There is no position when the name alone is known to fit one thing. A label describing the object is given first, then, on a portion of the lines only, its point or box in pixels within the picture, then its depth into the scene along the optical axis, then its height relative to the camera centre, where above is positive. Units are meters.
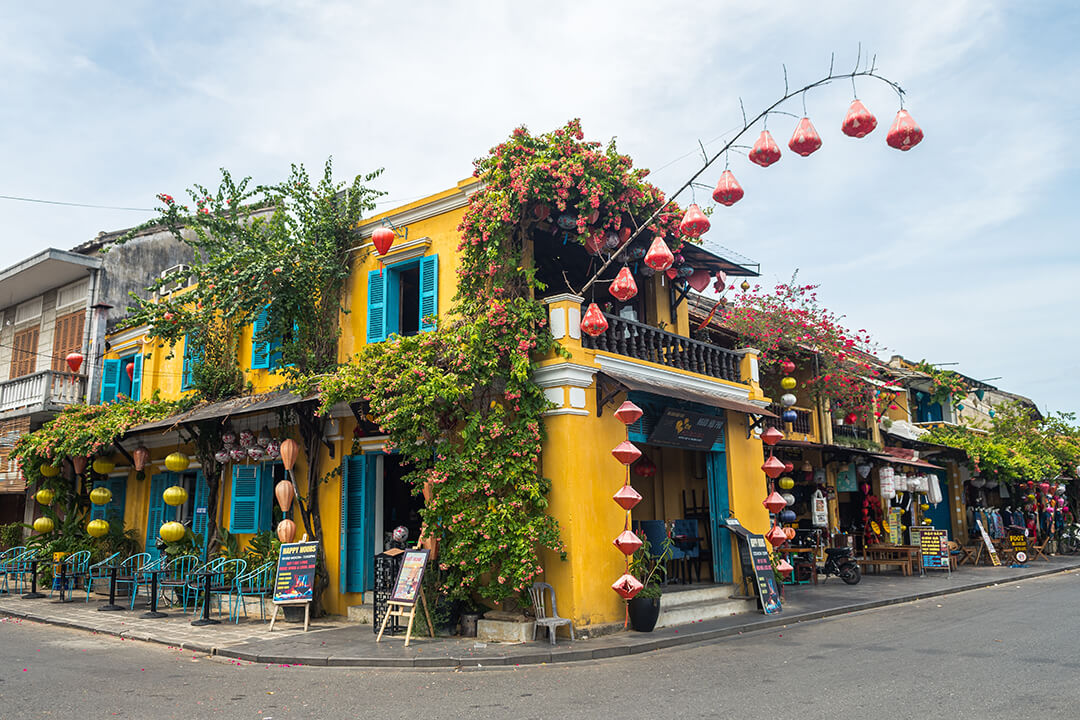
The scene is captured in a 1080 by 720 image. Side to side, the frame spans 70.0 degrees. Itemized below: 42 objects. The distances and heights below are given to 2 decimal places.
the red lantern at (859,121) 8.11 +3.96
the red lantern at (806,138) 8.56 +4.00
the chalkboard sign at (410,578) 10.09 -0.86
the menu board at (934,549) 19.61 -1.17
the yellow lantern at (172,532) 14.03 -0.28
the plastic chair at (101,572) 14.26 -1.14
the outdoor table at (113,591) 13.76 -1.31
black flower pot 10.73 -1.46
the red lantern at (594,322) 10.93 +2.61
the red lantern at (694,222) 9.84 +3.57
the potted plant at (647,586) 10.76 -1.10
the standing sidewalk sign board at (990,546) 22.22 -1.26
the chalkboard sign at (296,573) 11.30 -0.86
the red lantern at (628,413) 10.92 +1.32
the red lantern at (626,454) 10.84 +0.75
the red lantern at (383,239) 11.71 +4.10
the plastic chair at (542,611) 9.93 -1.31
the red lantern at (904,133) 7.90 +3.74
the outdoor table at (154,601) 12.86 -1.39
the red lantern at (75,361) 18.05 +3.63
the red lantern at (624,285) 10.90 +3.09
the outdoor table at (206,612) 11.98 -1.50
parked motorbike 17.52 -1.39
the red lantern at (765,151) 8.86 +4.00
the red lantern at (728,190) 9.09 +3.66
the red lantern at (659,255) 10.31 +3.32
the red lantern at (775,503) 13.44 +0.04
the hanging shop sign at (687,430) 12.30 +1.25
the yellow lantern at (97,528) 15.86 -0.21
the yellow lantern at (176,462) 15.05 +1.04
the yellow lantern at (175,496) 14.60 +0.38
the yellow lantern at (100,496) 16.06 +0.44
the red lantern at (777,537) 13.55 -0.55
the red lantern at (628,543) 10.42 -0.46
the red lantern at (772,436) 14.16 +1.25
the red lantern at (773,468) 14.00 +0.67
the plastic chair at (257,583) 12.13 -1.12
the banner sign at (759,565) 12.71 -0.97
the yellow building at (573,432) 10.79 +1.25
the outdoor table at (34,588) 15.44 -1.39
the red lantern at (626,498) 10.70 +0.14
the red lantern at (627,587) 10.40 -1.04
